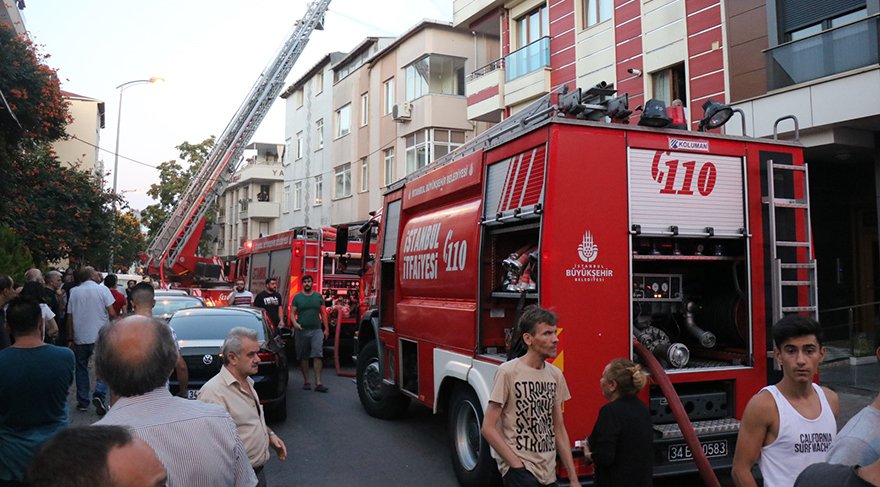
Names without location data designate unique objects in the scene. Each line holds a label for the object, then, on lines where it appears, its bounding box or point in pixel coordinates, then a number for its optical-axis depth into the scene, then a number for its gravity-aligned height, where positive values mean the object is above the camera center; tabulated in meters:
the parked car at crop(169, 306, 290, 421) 7.72 -0.83
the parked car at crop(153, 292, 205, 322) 12.19 -0.43
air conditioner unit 25.41 +6.66
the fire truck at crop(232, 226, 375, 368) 14.43 +0.27
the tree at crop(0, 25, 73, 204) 12.94 +3.76
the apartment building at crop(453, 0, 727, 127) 14.06 +5.88
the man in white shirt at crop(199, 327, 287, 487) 3.63 -0.65
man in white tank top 2.73 -0.60
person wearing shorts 10.73 -0.79
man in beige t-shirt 3.75 -0.79
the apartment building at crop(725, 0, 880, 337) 10.87 +3.06
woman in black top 3.66 -0.89
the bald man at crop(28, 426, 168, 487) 1.27 -0.36
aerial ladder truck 20.95 +2.83
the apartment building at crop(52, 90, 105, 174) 42.64 +10.73
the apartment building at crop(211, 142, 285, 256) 50.22 +6.35
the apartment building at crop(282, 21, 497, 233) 24.94 +7.13
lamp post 27.66 +5.73
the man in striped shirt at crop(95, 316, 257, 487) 2.20 -0.45
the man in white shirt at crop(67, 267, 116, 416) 8.18 -0.51
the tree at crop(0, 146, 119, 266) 15.42 +1.88
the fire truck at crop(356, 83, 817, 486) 4.77 +0.16
